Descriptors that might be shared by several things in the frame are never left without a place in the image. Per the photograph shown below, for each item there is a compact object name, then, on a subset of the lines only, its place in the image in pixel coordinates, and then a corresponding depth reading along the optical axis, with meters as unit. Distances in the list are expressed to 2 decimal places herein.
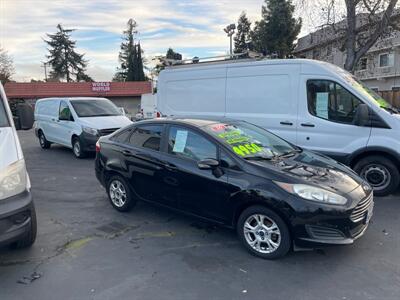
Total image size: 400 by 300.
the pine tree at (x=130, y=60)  64.69
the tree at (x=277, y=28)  35.19
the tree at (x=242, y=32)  52.69
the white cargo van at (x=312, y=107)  6.09
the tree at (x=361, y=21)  14.35
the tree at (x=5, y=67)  57.12
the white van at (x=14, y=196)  3.51
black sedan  3.70
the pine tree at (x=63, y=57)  68.31
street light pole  21.25
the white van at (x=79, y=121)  10.24
